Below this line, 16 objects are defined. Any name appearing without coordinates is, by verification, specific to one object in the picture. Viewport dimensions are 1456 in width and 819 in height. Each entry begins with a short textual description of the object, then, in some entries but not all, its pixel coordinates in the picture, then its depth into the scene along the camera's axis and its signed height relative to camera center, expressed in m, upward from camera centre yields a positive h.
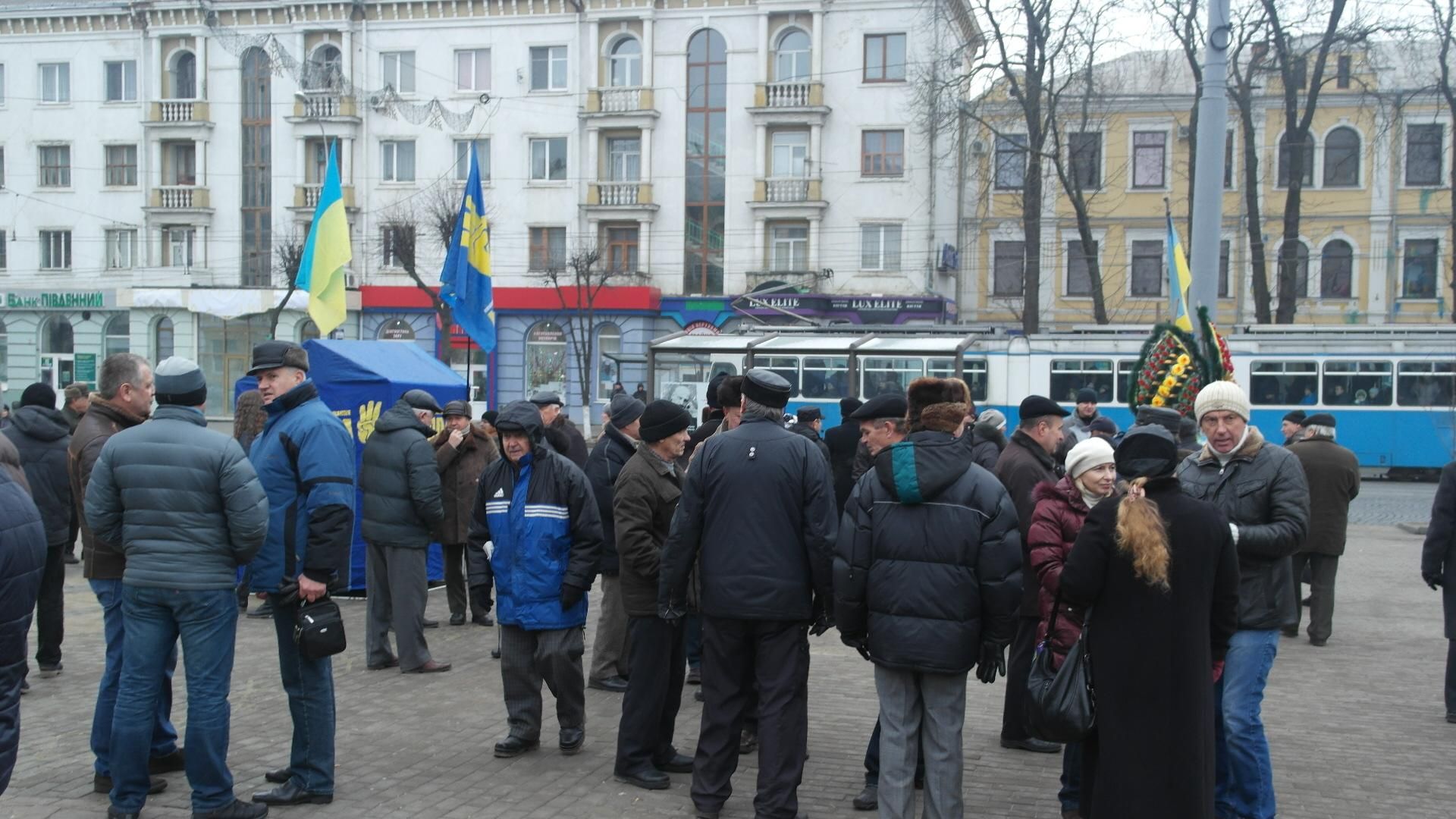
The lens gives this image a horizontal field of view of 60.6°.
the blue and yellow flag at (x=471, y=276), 13.32 +0.86
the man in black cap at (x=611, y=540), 7.86 -1.14
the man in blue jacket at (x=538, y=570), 6.63 -1.14
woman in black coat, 4.49 -0.98
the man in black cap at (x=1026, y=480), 6.96 -0.69
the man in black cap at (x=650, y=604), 6.27 -1.27
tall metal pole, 10.45 +1.68
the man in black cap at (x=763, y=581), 5.65 -1.01
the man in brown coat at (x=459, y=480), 10.55 -1.05
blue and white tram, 25.91 -0.23
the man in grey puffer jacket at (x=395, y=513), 8.94 -1.14
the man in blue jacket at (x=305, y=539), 5.66 -0.85
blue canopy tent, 11.23 -0.26
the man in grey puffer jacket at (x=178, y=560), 5.28 -0.88
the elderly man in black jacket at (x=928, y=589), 5.03 -0.93
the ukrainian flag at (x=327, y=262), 12.31 +0.93
